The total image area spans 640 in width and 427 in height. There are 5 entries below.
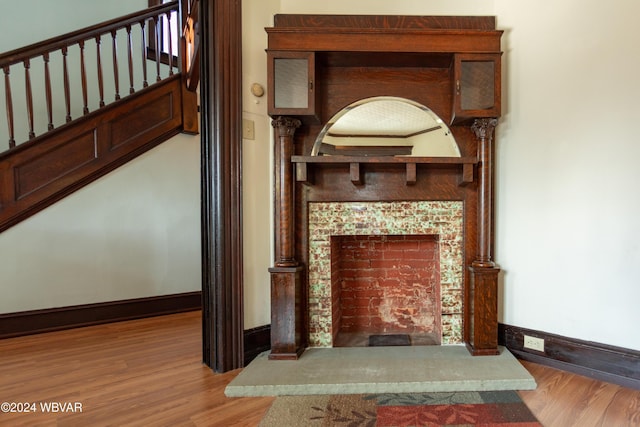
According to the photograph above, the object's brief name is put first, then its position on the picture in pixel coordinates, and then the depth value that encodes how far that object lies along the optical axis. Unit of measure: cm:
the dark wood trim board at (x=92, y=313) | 234
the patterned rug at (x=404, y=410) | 132
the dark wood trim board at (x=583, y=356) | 161
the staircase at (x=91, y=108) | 234
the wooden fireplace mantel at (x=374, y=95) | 179
